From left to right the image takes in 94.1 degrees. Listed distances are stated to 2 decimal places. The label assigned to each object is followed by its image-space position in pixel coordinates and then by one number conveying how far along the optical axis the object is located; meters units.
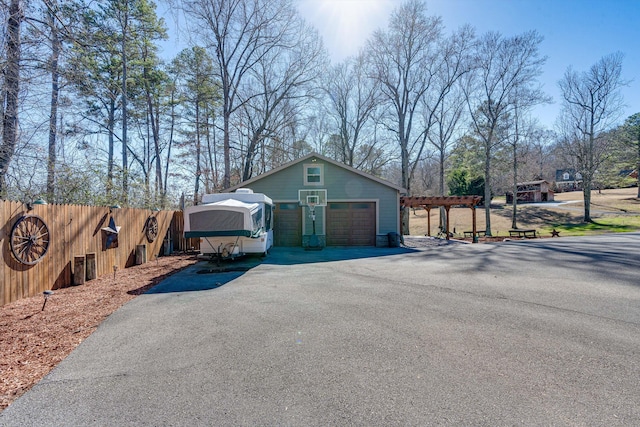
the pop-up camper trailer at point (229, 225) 8.31
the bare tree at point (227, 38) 17.34
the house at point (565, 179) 52.57
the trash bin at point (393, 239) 14.54
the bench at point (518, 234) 22.23
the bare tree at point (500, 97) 21.91
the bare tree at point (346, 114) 25.58
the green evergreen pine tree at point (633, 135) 32.74
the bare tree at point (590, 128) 25.36
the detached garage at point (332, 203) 15.09
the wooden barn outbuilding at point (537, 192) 41.62
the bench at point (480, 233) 23.81
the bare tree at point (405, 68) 21.66
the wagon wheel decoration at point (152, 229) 10.38
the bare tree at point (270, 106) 19.78
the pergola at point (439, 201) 16.17
